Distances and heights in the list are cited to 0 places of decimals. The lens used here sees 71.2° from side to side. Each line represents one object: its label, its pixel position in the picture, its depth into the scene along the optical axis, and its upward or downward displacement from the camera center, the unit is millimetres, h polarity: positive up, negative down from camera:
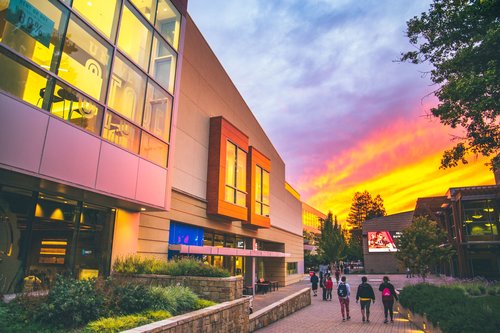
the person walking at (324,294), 23603 -2302
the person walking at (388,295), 14742 -1429
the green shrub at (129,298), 8336 -1036
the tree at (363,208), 108562 +15748
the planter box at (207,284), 10922 -869
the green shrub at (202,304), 9791 -1306
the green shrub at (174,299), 8922 -1123
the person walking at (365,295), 14383 -1407
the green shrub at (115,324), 6730 -1362
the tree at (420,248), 29688 +1076
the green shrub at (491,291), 16886 -1354
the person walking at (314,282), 25286 -1674
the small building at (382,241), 58062 +3146
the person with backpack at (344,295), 14975 -1483
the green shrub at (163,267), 11734 -395
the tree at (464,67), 10780 +6634
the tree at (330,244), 58375 +2513
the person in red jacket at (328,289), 22969 -1924
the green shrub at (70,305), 6992 -1028
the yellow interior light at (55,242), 10414 +321
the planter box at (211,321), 7113 -1507
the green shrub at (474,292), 17953 -1480
